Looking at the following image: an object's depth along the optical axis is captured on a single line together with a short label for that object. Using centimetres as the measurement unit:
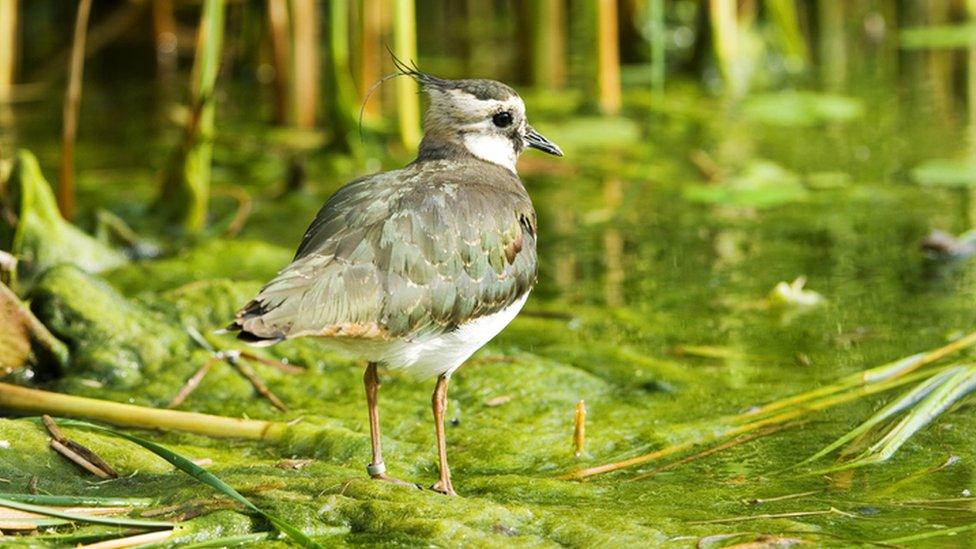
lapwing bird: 790
